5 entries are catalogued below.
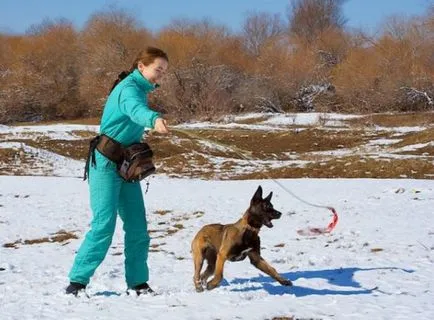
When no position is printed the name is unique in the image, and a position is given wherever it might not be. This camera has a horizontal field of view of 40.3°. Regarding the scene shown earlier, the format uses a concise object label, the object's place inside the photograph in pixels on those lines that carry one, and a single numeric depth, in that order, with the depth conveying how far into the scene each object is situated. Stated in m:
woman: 4.56
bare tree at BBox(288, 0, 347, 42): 77.19
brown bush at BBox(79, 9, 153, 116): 54.81
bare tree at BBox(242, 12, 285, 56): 66.32
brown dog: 4.92
